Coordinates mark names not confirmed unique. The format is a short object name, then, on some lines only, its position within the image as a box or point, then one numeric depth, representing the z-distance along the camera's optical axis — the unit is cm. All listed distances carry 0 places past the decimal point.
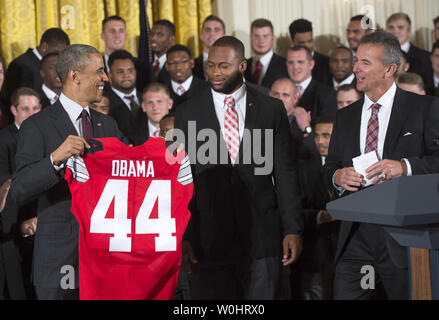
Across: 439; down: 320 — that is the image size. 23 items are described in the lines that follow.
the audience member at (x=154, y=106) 995
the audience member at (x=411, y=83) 954
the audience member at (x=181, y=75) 1109
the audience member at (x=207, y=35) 1236
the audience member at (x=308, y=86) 1105
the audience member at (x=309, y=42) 1255
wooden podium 404
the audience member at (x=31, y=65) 1095
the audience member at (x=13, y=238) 860
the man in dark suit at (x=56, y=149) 642
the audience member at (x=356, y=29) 1280
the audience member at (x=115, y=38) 1174
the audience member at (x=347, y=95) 1034
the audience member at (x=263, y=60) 1197
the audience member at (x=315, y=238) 882
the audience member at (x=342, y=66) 1203
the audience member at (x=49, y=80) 1009
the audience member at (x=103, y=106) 973
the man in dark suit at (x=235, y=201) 682
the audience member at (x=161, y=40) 1239
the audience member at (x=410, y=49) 1229
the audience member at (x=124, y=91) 1027
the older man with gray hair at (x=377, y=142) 653
